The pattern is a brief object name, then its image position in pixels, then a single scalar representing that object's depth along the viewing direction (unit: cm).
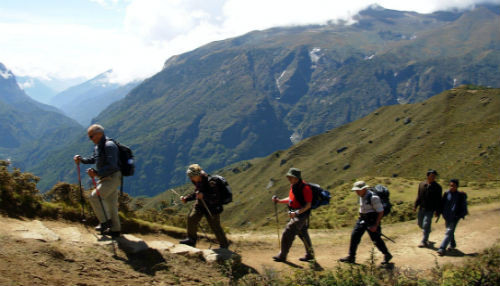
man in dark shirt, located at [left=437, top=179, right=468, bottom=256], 1298
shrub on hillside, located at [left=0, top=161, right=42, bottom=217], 1045
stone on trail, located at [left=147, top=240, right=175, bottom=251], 1042
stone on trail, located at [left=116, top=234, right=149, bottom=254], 1002
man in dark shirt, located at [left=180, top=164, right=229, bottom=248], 1093
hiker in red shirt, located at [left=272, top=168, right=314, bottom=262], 1122
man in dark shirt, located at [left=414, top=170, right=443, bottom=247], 1370
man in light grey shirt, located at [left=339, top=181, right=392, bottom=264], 1146
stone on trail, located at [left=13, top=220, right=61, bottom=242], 913
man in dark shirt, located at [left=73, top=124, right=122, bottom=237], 987
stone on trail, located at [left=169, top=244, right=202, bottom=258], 1040
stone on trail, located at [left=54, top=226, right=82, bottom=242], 981
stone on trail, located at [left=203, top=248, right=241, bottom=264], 1040
